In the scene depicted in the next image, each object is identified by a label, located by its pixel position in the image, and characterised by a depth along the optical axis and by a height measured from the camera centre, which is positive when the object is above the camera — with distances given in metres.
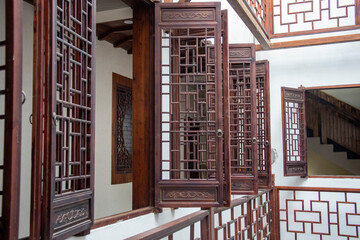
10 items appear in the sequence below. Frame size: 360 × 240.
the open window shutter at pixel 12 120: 1.45 +0.07
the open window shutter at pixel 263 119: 5.02 +0.28
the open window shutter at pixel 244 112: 4.22 +0.30
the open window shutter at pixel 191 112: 3.01 +0.18
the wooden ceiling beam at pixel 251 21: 3.93 +1.34
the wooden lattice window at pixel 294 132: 5.90 +0.13
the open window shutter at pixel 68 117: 1.80 +0.11
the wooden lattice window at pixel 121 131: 5.51 +0.14
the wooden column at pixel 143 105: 3.15 +0.28
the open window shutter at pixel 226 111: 3.10 +0.23
